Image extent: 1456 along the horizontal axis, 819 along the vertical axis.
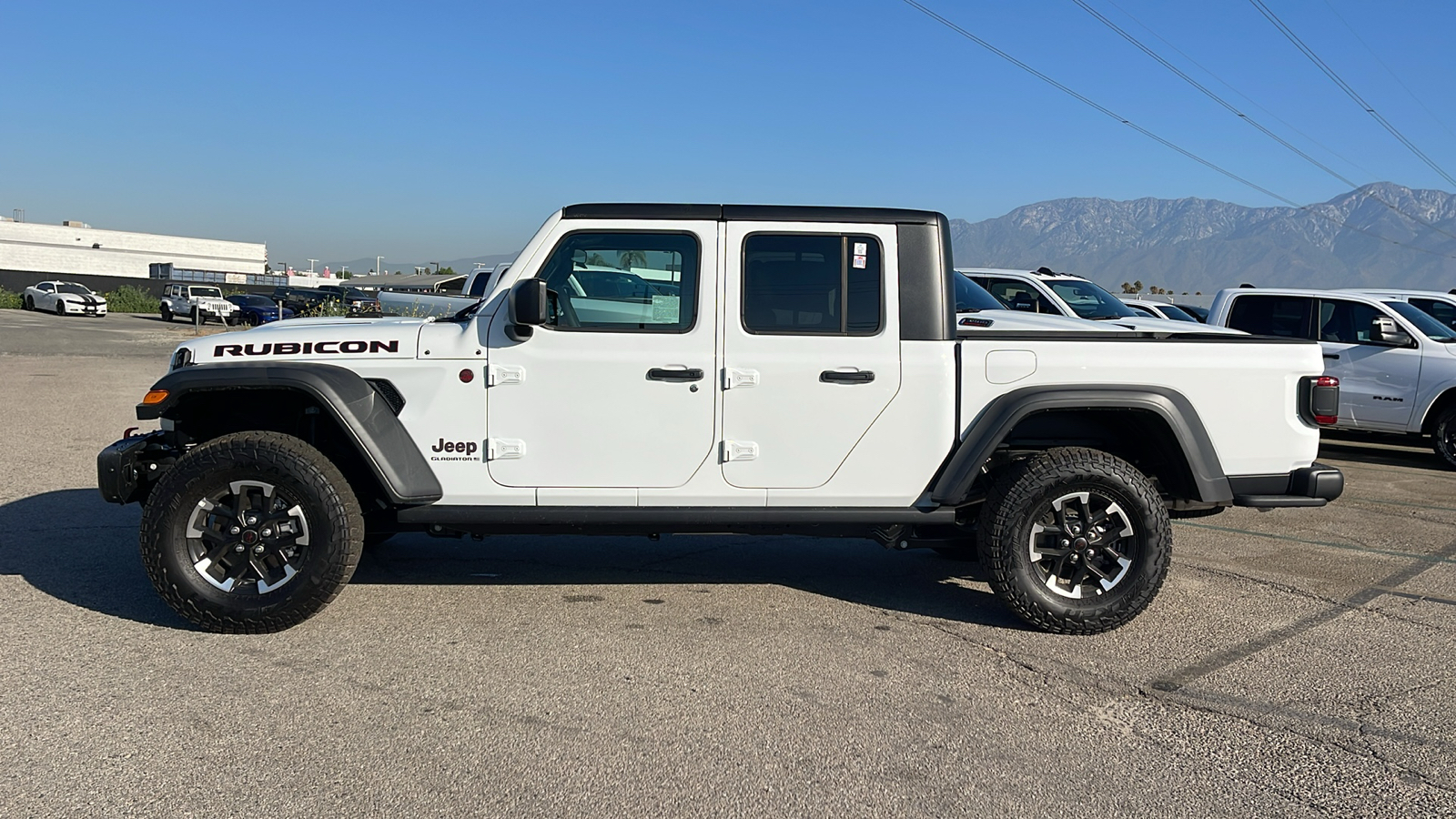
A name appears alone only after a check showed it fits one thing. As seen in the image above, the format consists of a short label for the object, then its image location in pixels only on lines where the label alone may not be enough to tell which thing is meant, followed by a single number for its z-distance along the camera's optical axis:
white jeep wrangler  44.72
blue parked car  43.50
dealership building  94.75
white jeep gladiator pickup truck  4.89
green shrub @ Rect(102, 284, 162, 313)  55.59
